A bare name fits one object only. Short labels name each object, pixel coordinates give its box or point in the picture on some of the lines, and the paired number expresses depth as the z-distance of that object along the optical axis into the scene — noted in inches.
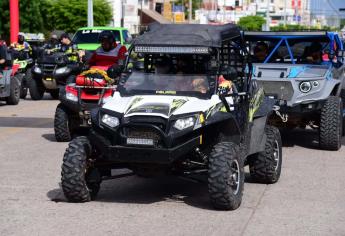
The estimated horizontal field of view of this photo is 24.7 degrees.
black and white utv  304.0
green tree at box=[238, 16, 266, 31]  4863.2
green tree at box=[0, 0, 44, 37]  2278.5
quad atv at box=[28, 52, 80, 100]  705.6
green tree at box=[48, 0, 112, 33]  1985.7
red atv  496.4
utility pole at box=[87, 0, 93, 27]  1284.6
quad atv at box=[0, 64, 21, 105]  779.4
